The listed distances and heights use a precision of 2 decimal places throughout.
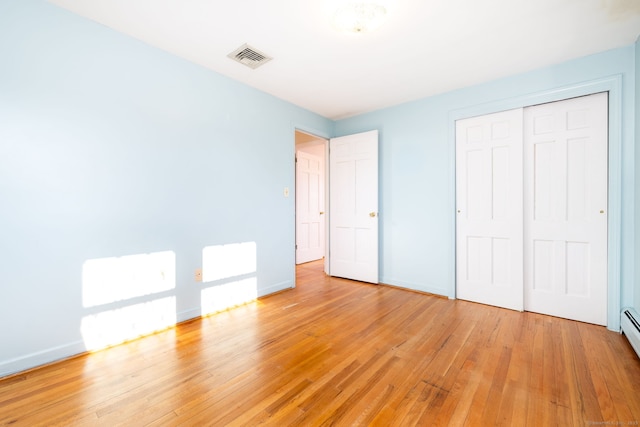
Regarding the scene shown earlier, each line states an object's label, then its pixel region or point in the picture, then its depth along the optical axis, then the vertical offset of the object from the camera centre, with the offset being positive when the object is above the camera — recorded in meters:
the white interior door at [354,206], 3.91 +0.10
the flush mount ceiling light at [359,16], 1.87 +1.43
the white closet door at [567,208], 2.53 +0.04
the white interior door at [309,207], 5.52 +0.11
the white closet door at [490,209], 2.90 +0.04
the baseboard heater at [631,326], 1.99 -0.91
